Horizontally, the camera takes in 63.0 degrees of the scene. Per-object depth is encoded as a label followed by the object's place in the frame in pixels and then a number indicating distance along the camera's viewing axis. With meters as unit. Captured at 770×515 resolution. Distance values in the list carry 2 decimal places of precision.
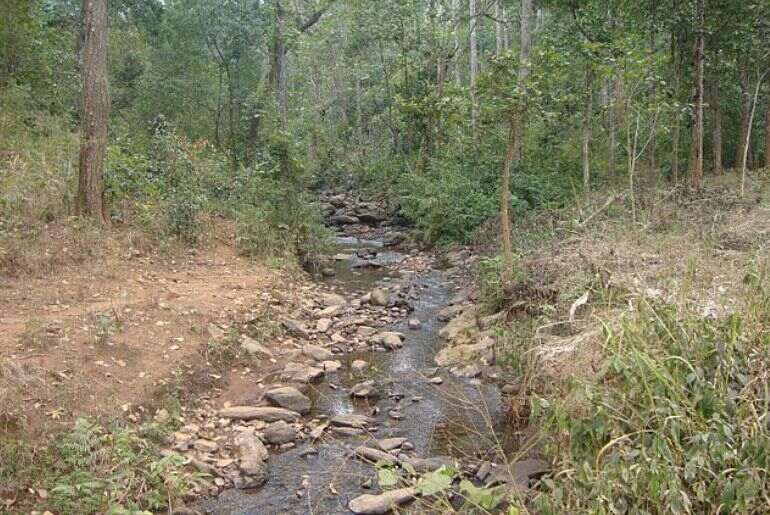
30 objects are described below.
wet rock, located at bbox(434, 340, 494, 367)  7.20
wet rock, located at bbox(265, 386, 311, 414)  6.14
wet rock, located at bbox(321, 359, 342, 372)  7.22
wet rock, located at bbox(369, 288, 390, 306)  9.71
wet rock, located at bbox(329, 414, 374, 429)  5.83
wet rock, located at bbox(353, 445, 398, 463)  5.16
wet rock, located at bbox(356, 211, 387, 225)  17.77
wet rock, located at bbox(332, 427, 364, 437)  5.70
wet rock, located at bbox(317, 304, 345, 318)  8.95
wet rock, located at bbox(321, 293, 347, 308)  9.54
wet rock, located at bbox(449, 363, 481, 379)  6.88
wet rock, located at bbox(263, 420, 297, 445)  5.53
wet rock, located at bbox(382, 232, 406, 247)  15.23
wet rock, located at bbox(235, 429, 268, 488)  4.88
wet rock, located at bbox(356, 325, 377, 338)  8.33
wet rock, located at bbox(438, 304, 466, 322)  9.03
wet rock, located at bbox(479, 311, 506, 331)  7.75
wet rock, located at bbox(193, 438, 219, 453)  5.17
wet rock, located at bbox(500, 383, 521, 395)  6.10
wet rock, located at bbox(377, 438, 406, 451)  5.39
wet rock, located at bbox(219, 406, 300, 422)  5.84
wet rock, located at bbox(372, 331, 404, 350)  8.00
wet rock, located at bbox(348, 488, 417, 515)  4.48
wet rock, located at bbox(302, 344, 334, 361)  7.52
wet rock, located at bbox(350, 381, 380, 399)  6.52
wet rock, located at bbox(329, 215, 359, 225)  17.88
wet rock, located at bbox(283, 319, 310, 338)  8.09
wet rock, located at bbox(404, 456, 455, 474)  4.97
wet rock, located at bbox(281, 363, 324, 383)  6.77
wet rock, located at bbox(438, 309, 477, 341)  8.12
